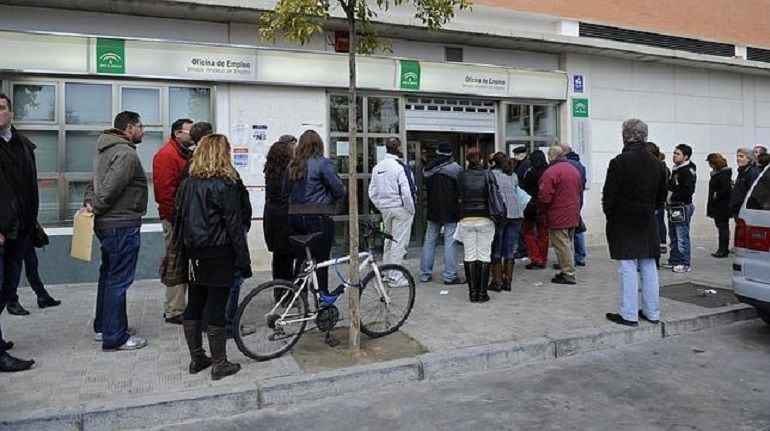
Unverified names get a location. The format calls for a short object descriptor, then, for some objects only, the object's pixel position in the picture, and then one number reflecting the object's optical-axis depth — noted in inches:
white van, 214.9
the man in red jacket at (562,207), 318.0
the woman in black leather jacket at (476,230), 270.1
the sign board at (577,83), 465.1
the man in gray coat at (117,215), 198.8
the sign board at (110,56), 323.9
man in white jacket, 303.1
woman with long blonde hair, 173.8
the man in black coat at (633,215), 228.7
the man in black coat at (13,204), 183.8
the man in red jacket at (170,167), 224.7
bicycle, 190.7
